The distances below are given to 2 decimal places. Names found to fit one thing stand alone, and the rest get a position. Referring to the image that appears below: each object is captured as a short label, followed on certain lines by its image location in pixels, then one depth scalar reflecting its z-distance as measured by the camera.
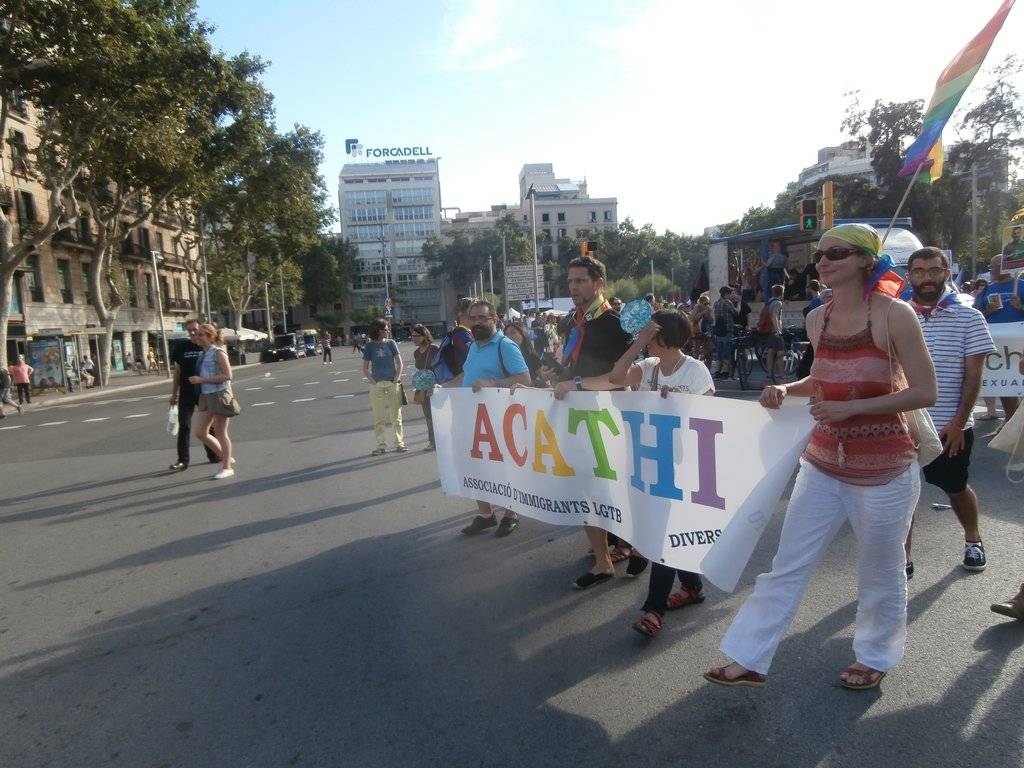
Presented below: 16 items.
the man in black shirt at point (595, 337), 4.38
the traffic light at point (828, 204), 12.87
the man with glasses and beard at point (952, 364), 3.88
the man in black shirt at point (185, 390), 8.48
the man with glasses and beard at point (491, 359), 5.30
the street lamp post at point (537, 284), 20.62
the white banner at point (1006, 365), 7.05
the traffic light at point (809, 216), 14.27
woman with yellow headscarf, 2.79
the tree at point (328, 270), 87.56
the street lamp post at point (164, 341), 39.78
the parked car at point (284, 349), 57.65
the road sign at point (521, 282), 21.39
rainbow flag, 3.49
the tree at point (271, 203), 38.00
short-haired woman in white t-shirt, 3.64
